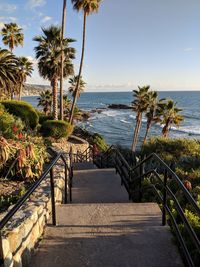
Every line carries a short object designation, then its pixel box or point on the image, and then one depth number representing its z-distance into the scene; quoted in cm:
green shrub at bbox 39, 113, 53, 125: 1902
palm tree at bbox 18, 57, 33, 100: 3206
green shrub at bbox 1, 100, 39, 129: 1526
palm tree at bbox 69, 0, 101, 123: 2028
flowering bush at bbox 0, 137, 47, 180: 513
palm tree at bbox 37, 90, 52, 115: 3358
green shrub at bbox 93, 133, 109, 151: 2220
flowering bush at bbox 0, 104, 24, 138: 638
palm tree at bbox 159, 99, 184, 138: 2285
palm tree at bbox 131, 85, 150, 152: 2377
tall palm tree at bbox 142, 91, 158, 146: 2359
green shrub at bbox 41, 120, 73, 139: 1697
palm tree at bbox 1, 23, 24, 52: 3084
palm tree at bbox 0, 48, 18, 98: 1378
